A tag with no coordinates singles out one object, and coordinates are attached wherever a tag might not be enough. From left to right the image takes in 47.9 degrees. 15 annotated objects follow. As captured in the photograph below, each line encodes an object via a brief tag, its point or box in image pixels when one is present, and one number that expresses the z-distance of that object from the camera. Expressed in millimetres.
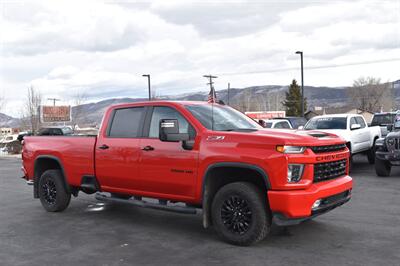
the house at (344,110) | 89962
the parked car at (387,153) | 11109
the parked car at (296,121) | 23486
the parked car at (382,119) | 20391
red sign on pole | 51188
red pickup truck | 5355
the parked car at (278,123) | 18406
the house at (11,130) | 99462
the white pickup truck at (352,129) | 13336
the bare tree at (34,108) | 51078
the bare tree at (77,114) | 59841
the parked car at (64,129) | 26297
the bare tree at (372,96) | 105875
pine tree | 66125
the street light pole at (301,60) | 30603
